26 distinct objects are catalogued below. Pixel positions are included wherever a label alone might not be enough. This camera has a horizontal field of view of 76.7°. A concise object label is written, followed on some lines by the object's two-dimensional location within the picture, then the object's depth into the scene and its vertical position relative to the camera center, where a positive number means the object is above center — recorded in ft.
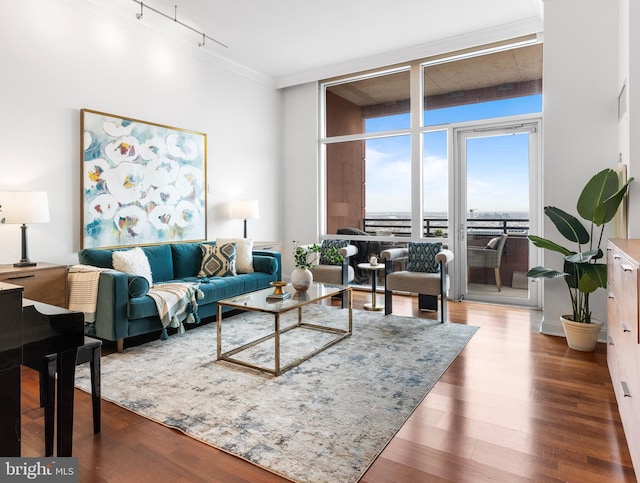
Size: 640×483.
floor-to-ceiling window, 16.24 +4.58
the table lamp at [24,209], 10.18 +0.82
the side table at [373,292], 15.70 -2.08
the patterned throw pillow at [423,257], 15.52 -0.71
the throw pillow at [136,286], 10.92 -1.23
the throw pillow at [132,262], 12.03 -0.67
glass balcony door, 16.03 +1.16
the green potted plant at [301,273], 11.56 -0.97
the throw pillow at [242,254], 15.66 -0.55
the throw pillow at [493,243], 16.72 -0.21
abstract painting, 13.01 +2.09
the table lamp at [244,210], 17.61 +1.30
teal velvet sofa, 10.60 -1.41
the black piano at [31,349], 4.29 -1.35
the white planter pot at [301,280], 11.55 -1.16
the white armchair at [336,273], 16.08 -1.35
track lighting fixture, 13.16 +7.78
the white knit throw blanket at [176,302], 11.35 -1.78
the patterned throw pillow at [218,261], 15.02 -0.80
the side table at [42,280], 9.95 -0.99
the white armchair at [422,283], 13.80 -1.57
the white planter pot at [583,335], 10.78 -2.61
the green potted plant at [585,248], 10.11 -0.31
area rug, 6.38 -3.16
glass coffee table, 9.58 -1.67
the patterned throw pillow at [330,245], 17.83 -0.27
